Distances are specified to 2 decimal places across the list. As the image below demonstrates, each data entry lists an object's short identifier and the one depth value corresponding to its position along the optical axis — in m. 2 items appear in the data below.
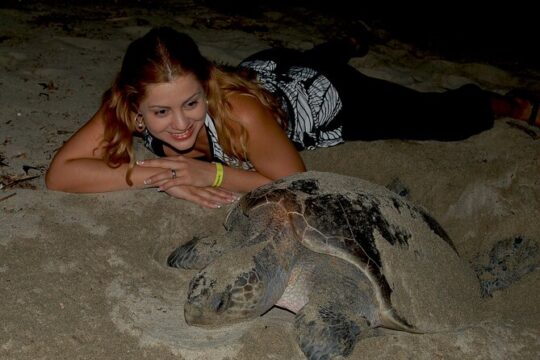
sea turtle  1.35
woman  1.61
